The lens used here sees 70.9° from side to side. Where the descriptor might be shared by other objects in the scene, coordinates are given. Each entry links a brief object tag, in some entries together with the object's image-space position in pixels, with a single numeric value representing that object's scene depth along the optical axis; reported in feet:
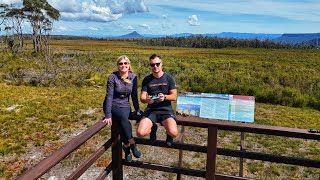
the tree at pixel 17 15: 105.37
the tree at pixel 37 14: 101.68
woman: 7.73
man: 7.74
